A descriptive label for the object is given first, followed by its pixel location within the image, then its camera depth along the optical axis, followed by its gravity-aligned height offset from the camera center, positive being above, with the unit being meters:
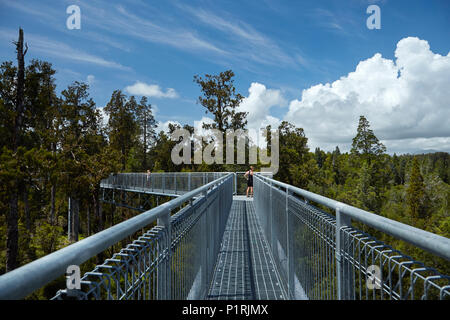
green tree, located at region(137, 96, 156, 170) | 61.09 +7.85
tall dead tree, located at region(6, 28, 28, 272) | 19.29 +1.01
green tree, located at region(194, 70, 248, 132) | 38.06 +7.93
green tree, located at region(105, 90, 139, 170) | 44.38 +6.31
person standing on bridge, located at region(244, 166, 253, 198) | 17.13 -1.05
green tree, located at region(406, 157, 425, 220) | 55.72 -6.24
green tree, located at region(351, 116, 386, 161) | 52.75 +4.02
